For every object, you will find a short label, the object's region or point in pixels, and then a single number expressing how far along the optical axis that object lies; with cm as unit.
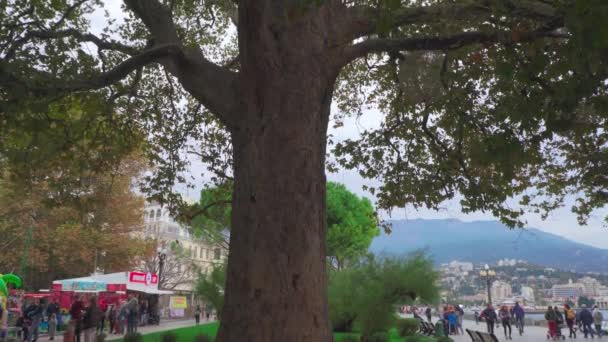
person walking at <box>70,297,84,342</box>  1456
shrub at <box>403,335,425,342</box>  1440
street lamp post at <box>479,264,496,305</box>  3157
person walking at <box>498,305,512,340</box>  2008
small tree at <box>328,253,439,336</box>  1433
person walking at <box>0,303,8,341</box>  1185
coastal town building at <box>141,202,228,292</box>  5281
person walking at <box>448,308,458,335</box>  2395
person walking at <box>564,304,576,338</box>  1927
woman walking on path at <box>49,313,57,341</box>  1812
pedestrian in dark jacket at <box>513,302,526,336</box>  2197
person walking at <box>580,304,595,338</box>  1950
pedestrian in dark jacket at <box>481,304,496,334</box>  2050
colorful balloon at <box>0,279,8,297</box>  1409
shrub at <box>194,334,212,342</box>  1345
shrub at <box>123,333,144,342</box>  1332
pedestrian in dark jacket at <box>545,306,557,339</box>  1892
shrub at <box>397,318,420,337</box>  2008
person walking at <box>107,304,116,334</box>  2283
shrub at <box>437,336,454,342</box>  1454
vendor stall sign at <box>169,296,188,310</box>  3766
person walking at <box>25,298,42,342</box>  1508
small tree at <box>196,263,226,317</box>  1783
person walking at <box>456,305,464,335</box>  2638
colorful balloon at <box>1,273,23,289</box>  1888
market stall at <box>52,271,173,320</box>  2330
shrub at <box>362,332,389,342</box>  1415
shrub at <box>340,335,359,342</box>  1390
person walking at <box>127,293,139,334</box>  1874
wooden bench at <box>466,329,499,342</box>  1194
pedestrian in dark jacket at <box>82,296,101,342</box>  1332
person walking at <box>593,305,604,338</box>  2064
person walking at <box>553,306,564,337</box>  1906
